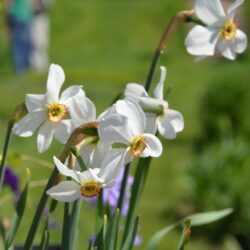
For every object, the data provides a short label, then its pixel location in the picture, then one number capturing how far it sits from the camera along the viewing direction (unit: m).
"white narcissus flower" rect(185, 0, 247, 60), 1.20
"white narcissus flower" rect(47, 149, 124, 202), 1.11
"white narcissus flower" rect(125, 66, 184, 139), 1.20
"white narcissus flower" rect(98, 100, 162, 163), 1.11
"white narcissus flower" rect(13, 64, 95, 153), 1.16
